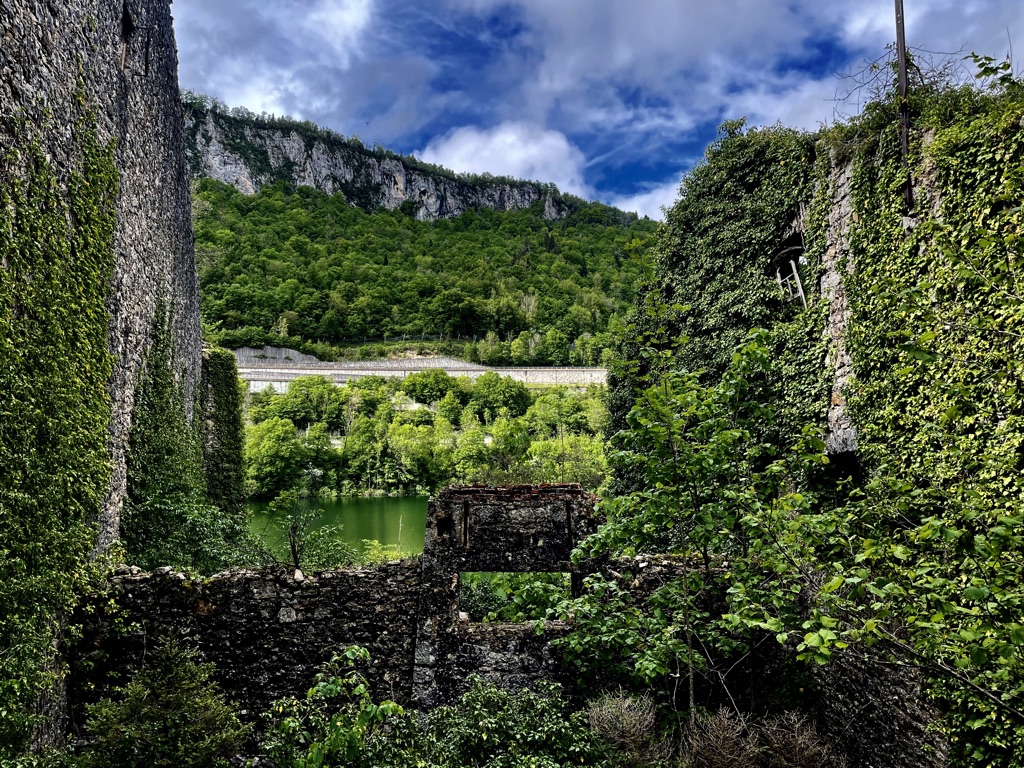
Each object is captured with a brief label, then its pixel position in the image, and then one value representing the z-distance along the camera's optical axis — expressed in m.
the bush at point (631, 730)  5.30
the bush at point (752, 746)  5.06
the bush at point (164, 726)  4.69
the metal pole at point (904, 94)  6.45
